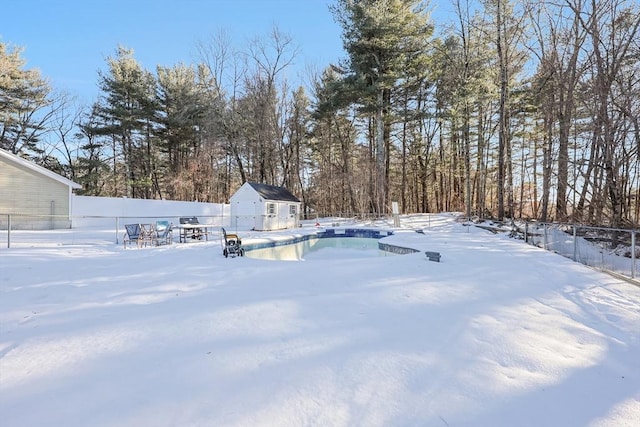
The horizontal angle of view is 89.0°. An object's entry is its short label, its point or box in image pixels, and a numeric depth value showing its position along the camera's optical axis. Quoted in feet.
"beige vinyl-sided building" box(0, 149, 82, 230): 44.55
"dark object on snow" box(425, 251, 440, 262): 20.99
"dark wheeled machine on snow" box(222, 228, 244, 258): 24.45
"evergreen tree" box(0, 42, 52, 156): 64.59
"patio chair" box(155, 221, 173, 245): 31.01
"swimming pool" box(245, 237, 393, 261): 33.99
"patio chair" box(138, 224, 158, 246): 29.68
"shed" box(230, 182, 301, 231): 50.11
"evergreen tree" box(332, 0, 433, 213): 57.52
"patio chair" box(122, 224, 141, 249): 29.40
